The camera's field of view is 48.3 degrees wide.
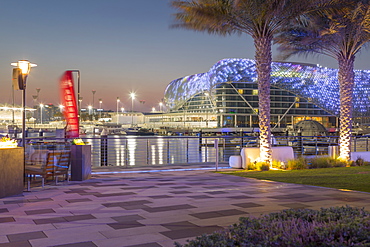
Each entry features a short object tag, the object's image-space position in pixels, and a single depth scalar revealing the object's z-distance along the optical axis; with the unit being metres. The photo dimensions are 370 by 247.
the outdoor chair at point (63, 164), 11.05
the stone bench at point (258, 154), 16.27
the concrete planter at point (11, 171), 9.07
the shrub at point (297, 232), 3.66
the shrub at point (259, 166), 15.44
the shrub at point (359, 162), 18.36
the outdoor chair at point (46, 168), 10.59
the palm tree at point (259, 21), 15.55
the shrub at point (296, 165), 16.14
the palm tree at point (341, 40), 17.50
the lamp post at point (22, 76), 11.53
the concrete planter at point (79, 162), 12.12
